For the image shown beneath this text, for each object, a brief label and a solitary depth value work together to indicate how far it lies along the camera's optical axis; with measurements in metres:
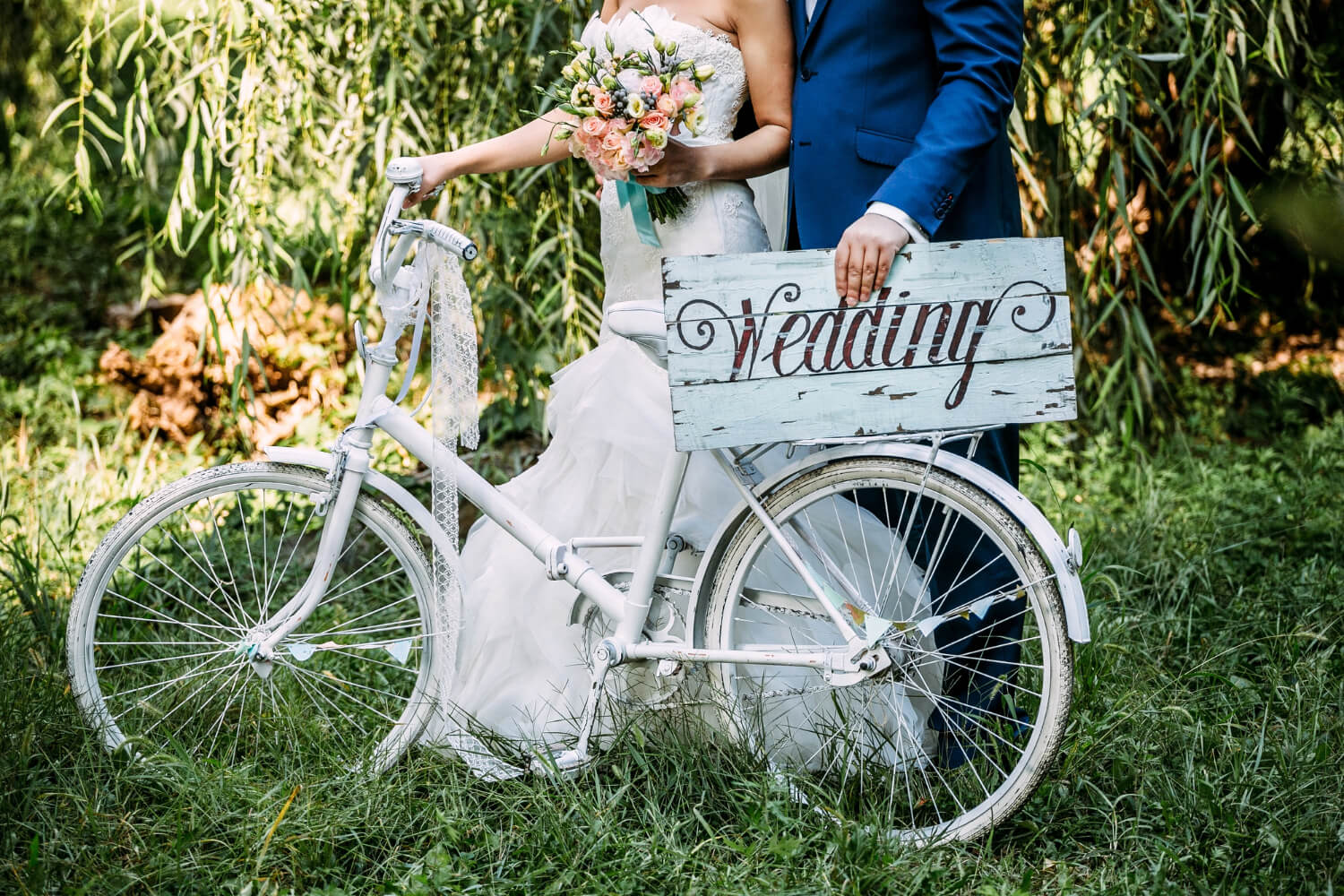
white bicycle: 4.61
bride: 4.78
